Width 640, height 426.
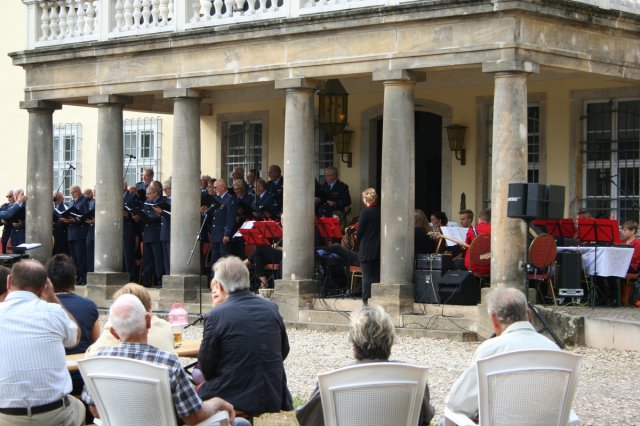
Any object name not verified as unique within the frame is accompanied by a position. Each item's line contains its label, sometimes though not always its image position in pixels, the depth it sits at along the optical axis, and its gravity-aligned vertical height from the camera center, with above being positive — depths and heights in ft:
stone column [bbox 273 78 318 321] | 60.08 -0.60
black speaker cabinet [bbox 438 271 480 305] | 56.29 -4.45
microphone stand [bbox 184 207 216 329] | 62.90 -2.92
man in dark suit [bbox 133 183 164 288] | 69.92 -2.83
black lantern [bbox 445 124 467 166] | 67.87 +2.52
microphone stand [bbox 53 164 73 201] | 86.22 +0.90
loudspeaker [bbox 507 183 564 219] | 49.78 -0.55
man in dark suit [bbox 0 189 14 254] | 77.32 -2.61
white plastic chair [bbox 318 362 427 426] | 22.72 -3.63
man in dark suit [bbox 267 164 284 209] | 68.49 +0.26
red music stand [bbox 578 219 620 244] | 57.93 -1.92
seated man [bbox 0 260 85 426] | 25.36 -3.45
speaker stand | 47.71 -3.56
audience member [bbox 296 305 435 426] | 23.58 -2.72
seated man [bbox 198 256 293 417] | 27.76 -3.67
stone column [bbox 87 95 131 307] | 68.13 -0.66
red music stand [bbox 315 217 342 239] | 62.23 -1.96
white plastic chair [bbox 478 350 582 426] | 23.31 -3.58
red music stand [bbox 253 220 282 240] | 63.31 -2.10
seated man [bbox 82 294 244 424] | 23.70 -3.05
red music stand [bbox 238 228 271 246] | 63.29 -2.50
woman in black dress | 58.34 -2.38
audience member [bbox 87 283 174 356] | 27.40 -3.19
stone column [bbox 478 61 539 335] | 52.80 +0.96
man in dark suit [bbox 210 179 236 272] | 65.92 -1.88
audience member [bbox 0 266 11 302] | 29.99 -2.17
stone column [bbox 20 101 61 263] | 71.61 +0.51
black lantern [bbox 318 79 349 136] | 69.56 +4.20
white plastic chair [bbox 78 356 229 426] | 23.18 -3.69
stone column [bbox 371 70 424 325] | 56.44 -0.25
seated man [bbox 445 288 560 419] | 24.44 -2.92
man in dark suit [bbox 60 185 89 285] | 74.18 -3.19
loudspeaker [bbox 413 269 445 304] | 56.54 -4.30
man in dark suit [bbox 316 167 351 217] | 67.46 -0.57
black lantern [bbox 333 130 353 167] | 72.79 +2.47
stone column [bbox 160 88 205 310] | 64.90 -0.67
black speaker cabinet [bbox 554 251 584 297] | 56.59 -3.76
